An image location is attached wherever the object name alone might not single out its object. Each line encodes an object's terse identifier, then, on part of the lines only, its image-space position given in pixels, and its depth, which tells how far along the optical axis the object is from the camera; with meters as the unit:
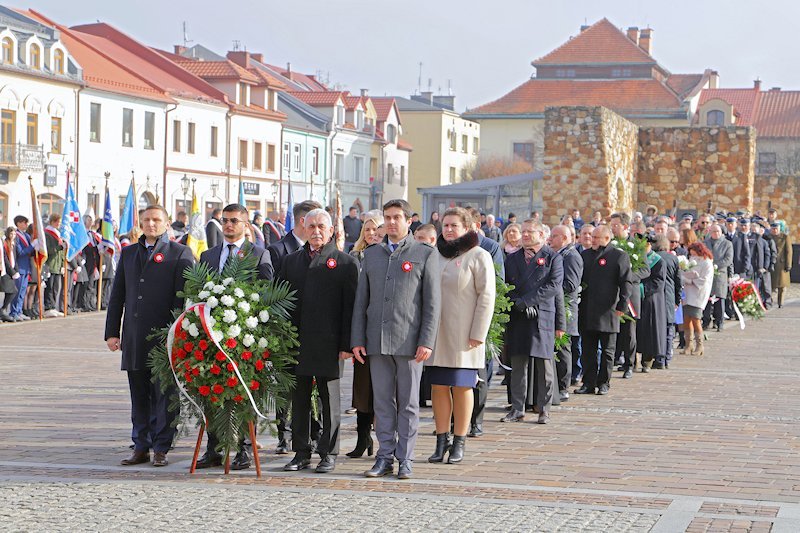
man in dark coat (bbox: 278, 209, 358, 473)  9.68
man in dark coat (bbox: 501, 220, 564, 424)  12.54
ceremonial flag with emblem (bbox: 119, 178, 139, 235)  27.77
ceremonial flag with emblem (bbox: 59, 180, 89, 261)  24.92
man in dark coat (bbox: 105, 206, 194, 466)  9.88
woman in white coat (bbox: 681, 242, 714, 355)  19.97
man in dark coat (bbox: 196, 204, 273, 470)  9.87
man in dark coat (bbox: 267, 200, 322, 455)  10.51
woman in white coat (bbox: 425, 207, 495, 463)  10.11
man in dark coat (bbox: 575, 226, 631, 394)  14.94
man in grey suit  9.57
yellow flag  25.25
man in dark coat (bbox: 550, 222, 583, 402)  14.27
